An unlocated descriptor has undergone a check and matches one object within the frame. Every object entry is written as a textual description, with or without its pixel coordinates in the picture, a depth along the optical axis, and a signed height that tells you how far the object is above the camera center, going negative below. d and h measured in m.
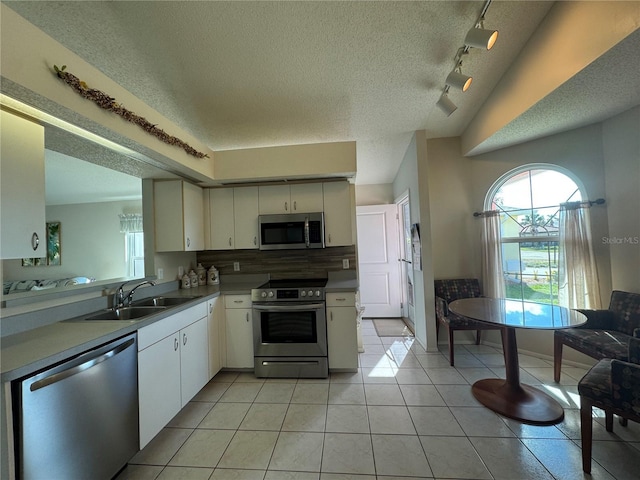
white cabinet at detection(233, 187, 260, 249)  2.94 +0.38
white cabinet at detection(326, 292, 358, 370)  2.51 -0.85
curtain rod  2.39 +0.32
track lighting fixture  1.56 +1.28
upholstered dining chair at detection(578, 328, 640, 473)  1.30 -0.86
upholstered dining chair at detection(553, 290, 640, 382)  1.92 -0.82
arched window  2.72 +0.17
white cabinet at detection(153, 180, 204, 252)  2.59 +0.38
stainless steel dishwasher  1.02 -0.75
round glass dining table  1.77 -0.97
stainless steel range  2.48 -0.84
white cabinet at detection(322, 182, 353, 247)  2.88 +0.36
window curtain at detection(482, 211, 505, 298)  2.99 -0.19
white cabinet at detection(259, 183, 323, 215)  2.91 +0.57
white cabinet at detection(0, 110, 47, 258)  1.22 +0.36
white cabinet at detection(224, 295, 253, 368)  2.56 -0.84
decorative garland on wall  1.26 +0.89
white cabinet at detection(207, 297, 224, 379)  2.38 -0.79
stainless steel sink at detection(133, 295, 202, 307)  2.22 -0.44
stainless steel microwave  2.84 +0.19
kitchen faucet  1.95 -0.34
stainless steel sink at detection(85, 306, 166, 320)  1.86 -0.45
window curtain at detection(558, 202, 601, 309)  2.43 -0.24
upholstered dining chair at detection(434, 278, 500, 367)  2.99 -0.61
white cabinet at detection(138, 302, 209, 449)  1.57 -0.83
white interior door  4.36 -0.29
